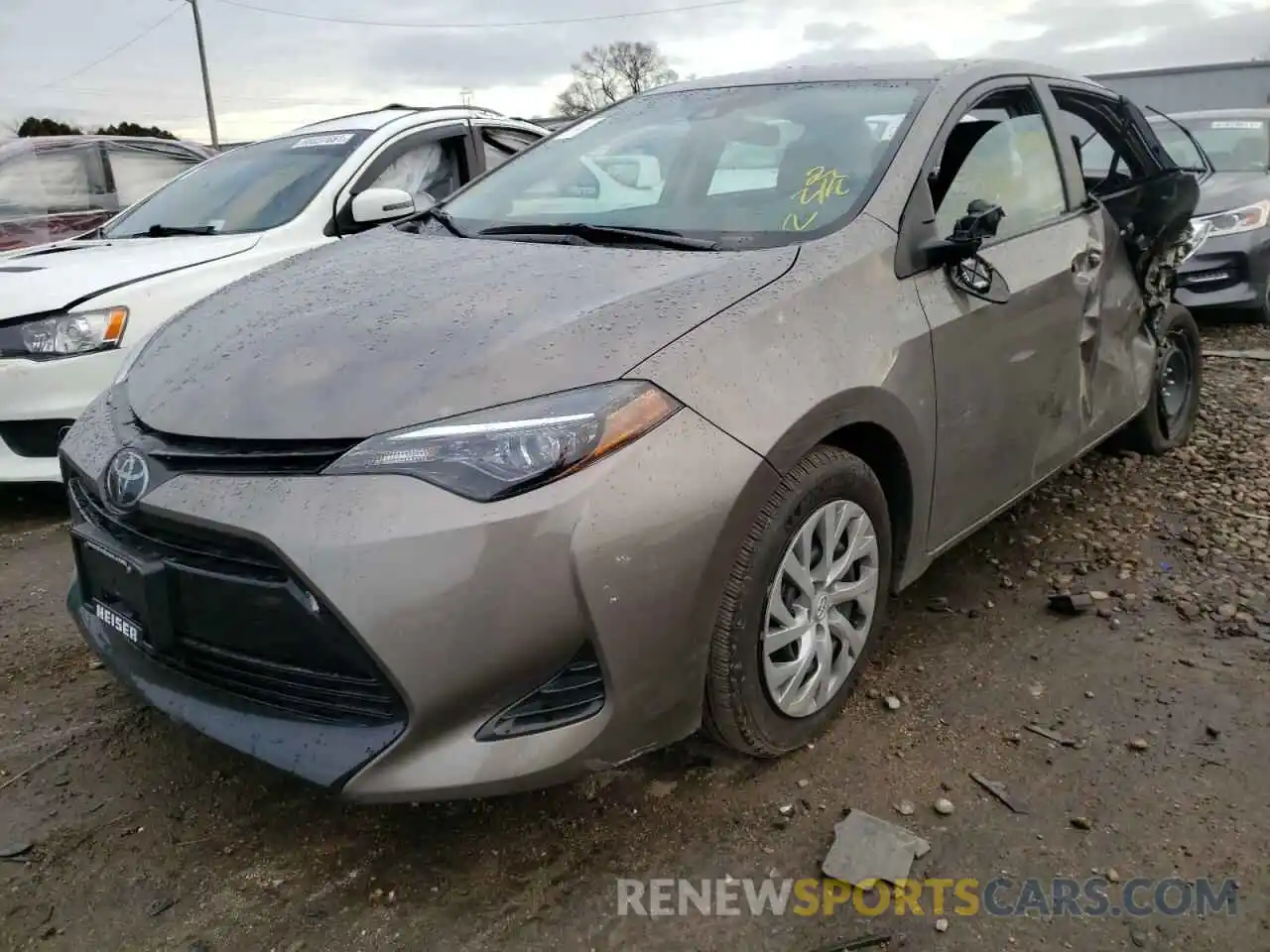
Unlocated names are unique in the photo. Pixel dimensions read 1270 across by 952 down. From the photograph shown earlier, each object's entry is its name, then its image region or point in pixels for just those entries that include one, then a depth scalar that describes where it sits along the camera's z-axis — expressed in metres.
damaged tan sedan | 1.80
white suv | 3.90
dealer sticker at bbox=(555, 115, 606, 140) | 3.50
